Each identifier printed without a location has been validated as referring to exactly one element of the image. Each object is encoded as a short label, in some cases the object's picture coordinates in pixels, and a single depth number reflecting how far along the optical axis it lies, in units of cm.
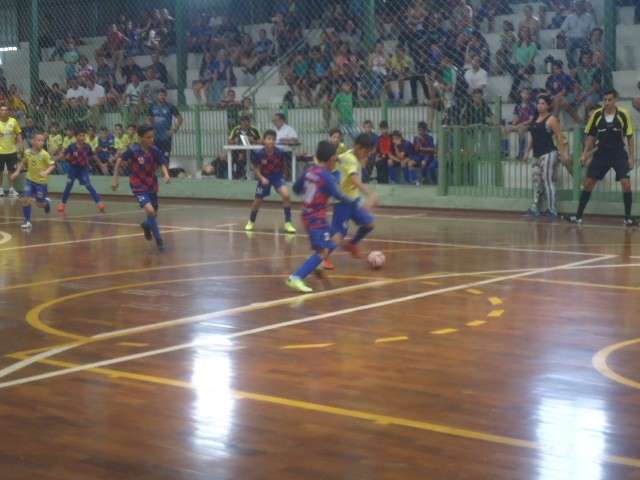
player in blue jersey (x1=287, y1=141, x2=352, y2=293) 1166
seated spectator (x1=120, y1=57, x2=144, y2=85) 2978
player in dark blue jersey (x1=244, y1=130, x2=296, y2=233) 1767
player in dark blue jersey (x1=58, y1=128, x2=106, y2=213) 2225
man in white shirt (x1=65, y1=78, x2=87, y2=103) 2988
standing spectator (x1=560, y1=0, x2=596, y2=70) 2219
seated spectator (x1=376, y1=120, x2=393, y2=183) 2280
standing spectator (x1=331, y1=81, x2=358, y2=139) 2378
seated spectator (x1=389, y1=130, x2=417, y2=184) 2286
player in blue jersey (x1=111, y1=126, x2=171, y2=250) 1587
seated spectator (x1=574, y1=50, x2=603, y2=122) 2102
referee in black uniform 1767
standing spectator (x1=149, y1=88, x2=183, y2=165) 2658
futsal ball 1317
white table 2424
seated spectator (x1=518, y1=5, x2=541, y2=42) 2292
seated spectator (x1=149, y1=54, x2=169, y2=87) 2972
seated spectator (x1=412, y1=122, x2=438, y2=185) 2247
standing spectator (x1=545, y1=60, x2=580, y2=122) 2114
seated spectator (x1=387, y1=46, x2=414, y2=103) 2384
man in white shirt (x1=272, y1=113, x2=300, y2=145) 2394
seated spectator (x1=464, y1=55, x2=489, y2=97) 2262
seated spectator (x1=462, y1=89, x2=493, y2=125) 2155
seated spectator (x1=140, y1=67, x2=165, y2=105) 2862
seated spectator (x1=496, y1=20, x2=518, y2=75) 2297
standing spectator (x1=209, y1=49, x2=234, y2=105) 2829
